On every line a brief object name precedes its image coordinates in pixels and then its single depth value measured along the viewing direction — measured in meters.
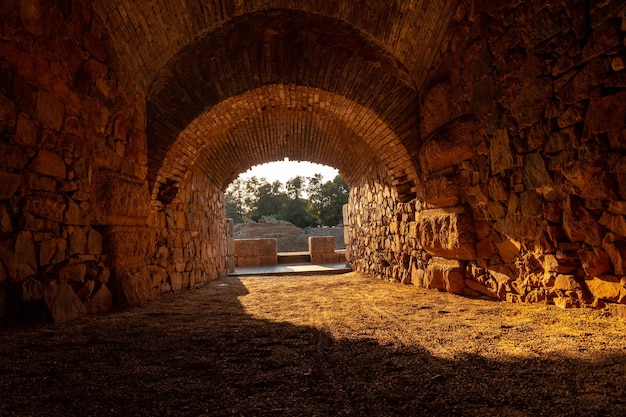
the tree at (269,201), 30.97
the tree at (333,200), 27.83
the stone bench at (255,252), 10.82
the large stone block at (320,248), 11.04
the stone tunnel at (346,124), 2.59
